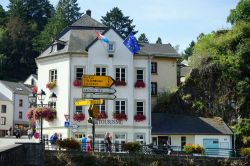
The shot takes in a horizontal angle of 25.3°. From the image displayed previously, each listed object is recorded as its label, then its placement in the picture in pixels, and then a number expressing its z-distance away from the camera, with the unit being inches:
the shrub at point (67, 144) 1333.7
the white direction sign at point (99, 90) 1128.8
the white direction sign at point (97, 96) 1132.5
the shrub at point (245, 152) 1488.7
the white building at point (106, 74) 1958.5
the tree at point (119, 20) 4256.9
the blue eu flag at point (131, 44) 1986.5
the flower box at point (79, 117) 1939.0
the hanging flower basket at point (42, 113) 1845.5
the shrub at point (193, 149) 1475.1
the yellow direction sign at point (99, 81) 1127.0
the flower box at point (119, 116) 1952.4
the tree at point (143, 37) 5147.6
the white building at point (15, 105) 3430.1
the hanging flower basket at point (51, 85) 1994.3
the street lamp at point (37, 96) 1332.6
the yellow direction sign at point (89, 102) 1134.4
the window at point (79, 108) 1961.0
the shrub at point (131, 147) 1393.9
